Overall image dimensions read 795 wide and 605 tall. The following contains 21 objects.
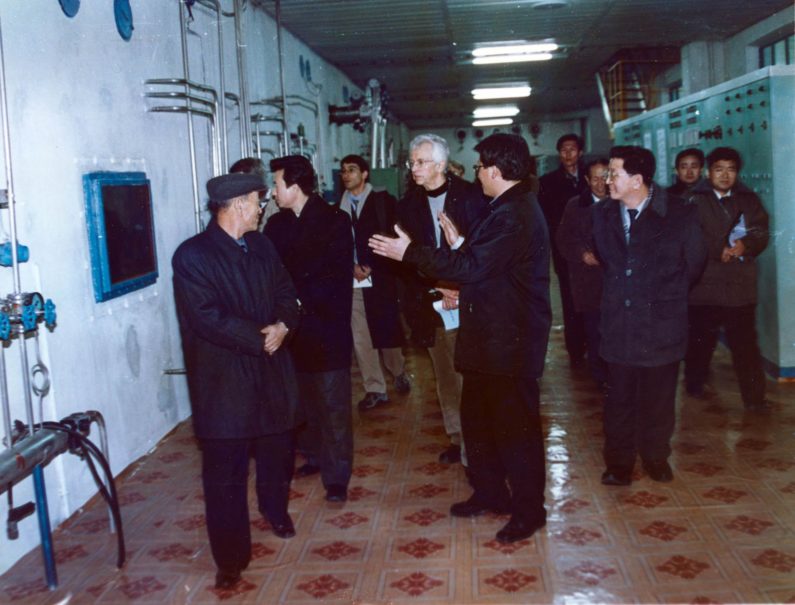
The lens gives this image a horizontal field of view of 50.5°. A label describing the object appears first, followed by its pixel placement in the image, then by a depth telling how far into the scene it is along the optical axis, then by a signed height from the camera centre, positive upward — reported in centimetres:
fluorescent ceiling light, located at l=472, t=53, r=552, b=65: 1071 +198
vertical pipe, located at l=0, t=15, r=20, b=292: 299 +23
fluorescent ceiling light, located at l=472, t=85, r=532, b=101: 1476 +218
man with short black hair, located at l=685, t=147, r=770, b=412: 497 -34
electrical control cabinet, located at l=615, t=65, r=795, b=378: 535 +20
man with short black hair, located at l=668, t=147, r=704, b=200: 573 +25
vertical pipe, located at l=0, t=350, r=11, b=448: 301 -56
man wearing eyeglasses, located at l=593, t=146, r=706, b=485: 377 -43
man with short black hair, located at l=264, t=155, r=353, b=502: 369 -28
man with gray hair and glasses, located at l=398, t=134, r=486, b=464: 376 +1
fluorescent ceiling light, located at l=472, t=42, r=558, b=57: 1005 +197
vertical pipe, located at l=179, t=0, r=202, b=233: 497 +57
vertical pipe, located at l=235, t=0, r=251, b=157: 600 +108
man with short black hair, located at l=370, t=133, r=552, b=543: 310 -37
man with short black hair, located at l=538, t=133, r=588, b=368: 627 +10
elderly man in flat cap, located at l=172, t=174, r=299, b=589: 290 -43
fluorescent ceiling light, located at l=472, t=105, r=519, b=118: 1850 +232
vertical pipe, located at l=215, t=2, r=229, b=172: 543 +91
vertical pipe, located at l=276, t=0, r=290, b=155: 676 +105
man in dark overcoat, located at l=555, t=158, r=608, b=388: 531 -25
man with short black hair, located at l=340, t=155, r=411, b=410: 473 -40
